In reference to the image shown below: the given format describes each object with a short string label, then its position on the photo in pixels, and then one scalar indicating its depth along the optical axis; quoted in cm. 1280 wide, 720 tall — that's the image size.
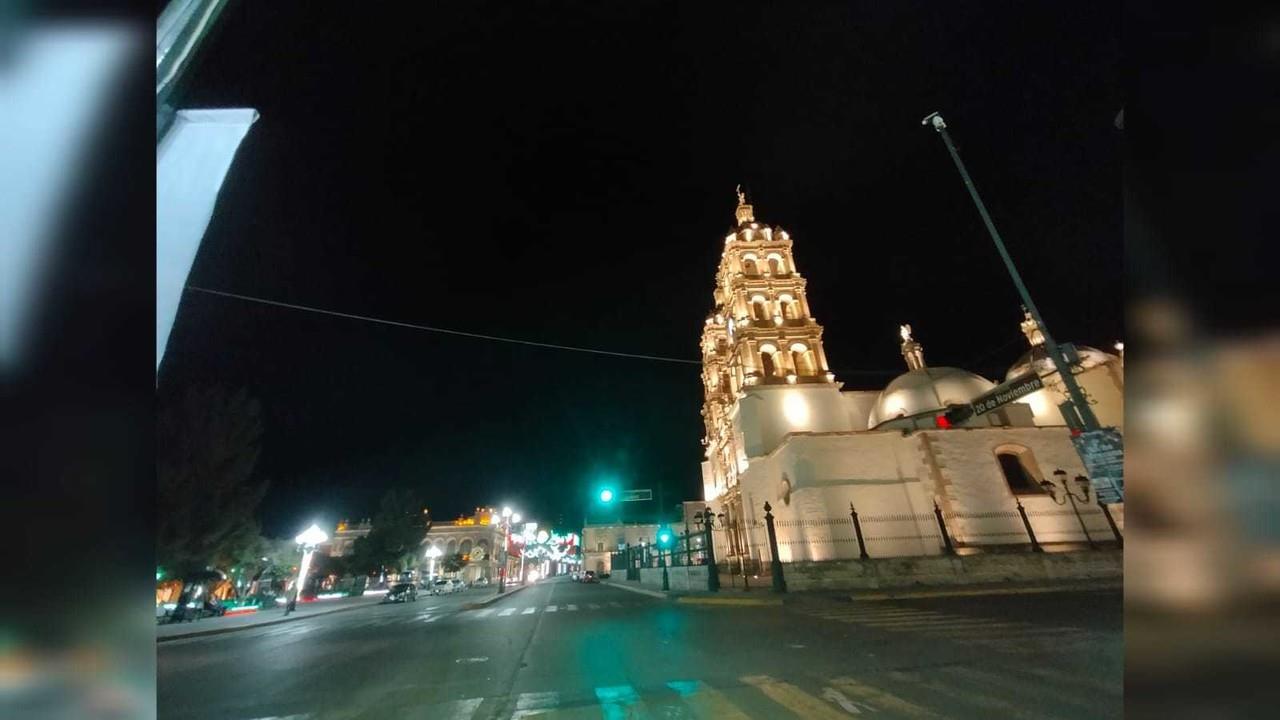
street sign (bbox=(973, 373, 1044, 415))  2269
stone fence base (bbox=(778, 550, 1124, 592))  2223
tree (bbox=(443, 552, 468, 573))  8181
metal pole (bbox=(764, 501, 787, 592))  2134
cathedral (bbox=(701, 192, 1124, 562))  3128
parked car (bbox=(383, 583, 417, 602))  3794
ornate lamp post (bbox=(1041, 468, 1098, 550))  3120
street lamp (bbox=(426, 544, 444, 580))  8431
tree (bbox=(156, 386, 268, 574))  2906
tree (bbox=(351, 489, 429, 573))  6119
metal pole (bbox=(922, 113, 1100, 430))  992
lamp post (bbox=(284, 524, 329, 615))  3825
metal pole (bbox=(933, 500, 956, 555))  2414
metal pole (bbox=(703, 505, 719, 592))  2348
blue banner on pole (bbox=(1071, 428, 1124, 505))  839
